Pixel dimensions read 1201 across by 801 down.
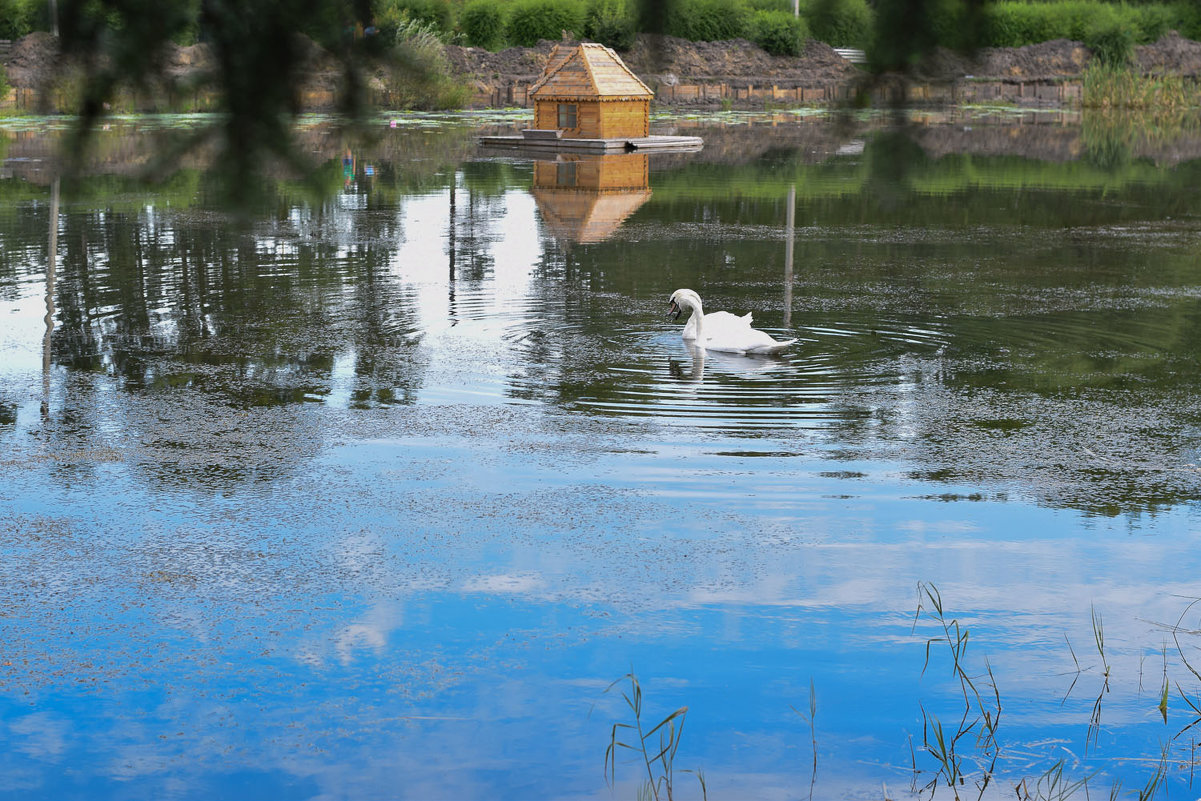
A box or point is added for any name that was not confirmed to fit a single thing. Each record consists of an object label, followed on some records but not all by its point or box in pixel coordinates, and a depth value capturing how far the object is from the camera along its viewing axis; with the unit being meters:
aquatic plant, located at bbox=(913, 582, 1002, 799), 10.49
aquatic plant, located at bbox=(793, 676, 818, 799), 11.09
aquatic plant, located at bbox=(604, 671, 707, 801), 10.41
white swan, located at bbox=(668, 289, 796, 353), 23.27
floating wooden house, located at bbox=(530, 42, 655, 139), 70.25
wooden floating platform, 69.69
